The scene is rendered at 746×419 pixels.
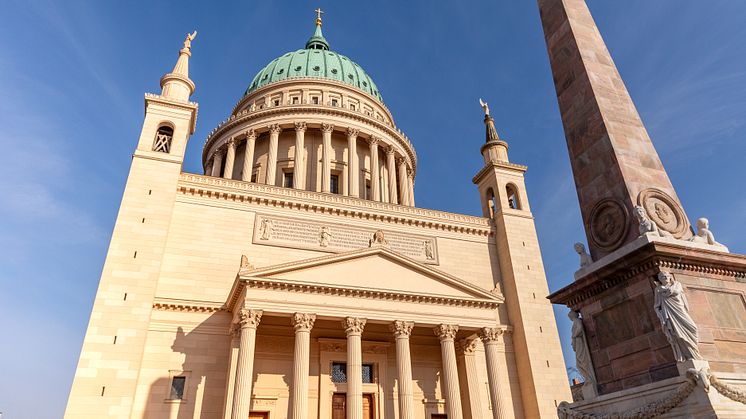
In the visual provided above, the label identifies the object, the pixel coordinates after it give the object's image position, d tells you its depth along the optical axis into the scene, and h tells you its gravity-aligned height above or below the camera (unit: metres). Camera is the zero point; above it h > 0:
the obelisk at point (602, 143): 8.65 +5.53
